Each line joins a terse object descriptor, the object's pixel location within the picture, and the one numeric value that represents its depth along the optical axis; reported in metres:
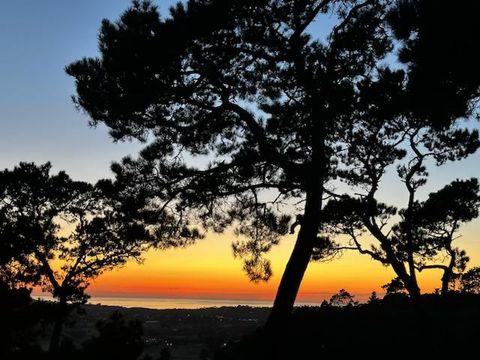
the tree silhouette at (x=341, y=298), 25.09
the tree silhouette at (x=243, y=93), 10.66
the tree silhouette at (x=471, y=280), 24.91
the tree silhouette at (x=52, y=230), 18.62
